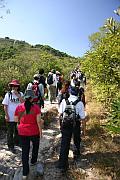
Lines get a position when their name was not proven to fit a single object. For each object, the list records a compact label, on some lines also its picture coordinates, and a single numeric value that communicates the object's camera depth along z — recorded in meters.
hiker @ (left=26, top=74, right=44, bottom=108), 4.11
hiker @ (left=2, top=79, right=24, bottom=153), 3.33
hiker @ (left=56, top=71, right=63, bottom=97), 6.43
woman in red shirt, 2.72
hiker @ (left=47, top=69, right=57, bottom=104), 6.20
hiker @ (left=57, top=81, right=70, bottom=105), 3.02
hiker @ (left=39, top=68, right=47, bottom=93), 4.56
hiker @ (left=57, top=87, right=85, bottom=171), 2.89
